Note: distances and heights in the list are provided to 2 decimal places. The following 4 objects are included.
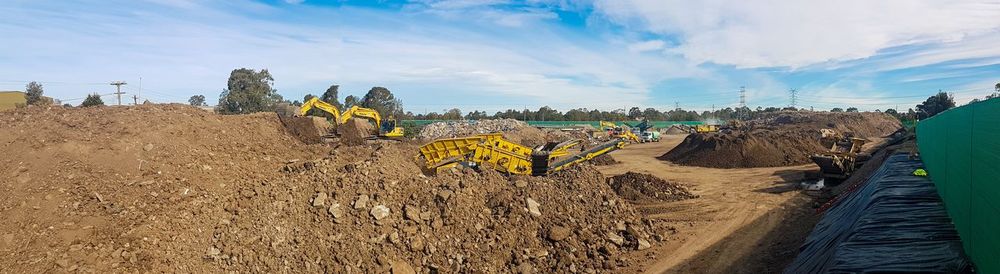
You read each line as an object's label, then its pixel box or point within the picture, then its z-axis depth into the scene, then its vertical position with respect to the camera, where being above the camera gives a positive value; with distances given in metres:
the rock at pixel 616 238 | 9.24 -2.05
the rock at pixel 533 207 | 9.29 -1.48
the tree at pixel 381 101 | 73.54 +3.88
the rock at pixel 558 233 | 8.76 -1.84
